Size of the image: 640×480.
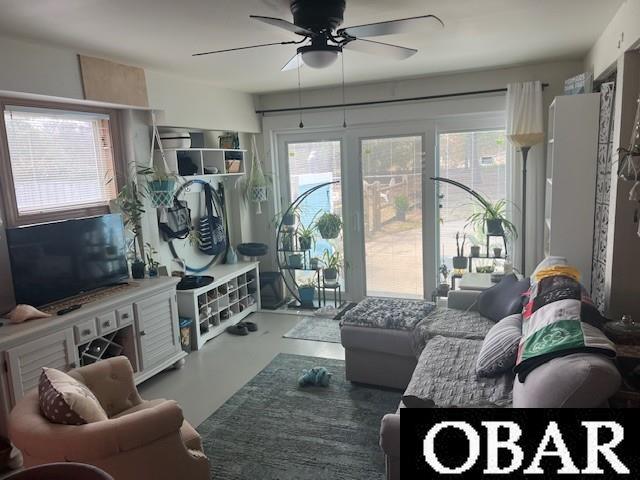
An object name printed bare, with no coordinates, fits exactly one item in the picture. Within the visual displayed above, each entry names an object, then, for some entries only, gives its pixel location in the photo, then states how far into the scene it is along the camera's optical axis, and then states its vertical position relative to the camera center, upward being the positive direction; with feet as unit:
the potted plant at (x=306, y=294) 17.62 -4.59
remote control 9.64 -2.63
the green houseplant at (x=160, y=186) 12.55 -0.28
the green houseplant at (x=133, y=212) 12.27 -0.89
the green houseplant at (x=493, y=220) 14.46 -1.86
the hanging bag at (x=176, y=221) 14.19 -1.38
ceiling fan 7.28 +2.16
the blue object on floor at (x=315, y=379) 11.31 -4.97
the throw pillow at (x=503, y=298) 10.23 -3.11
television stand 8.64 -3.30
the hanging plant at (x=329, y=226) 16.94 -2.04
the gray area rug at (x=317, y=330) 14.58 -5.12
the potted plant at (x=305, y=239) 17.46 -2.55
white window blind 10.32 +0.51
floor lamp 13.52 +1.24
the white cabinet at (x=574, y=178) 10.45 -0.50
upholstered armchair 5.96 -3.39
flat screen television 9.62 -1.69
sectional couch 5.62 -3.70
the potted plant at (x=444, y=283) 14.95 -3.91
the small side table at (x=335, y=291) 17.44 -4.61
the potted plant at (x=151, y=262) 12.69 -2.36
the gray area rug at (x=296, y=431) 8.28 -5.14
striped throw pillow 7.89 -3.25
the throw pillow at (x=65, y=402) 6.17 -2.92
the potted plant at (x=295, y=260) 17.59 -3.33
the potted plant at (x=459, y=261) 15.39 -3.19
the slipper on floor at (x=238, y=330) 15.19 -5.02
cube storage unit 13.80 -4.05
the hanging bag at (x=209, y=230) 16.25 -1.94
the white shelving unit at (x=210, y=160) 13.69 +0.44
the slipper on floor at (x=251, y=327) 15.49 -5.02
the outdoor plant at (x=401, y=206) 16.65 -1.45
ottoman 10.65 -4.04
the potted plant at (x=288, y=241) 17.93 -2.66
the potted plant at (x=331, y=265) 17.42 -3.58
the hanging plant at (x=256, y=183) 17.42 -0.42
